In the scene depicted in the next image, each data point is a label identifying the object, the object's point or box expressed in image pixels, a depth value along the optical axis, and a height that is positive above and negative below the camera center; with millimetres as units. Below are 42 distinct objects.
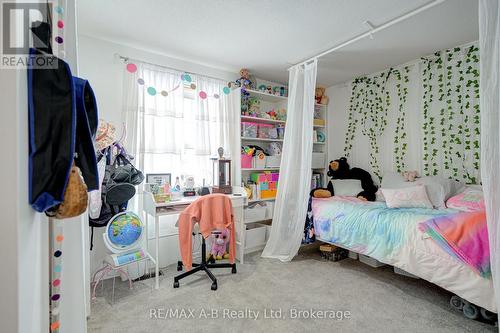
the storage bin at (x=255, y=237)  3363 -1007
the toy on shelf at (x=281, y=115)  3912 +806
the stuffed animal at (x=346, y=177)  3447 -183
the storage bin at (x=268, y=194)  3588 -426
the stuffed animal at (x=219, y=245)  3162 -1041
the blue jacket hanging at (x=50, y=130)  765 +113
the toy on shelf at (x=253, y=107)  3611 +870
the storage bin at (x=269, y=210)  3645 -672
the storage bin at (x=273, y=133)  3834 +501
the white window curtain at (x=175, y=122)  2797 +541
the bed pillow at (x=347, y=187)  3572 -325
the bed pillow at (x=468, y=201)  2410 -367
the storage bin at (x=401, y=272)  2621 -1158
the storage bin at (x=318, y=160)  4176 +86
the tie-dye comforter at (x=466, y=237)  1719 -549
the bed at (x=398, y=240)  1787 -736
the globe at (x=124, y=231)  2254 -614
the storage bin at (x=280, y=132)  3897 +526
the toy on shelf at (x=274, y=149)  3828 +253
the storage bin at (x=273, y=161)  3713 +62
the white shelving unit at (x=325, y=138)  4328 +476
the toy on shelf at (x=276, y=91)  3863 +1195
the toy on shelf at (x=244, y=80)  3471 +1214
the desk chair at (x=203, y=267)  2422 -1103
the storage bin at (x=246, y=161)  3451 +58
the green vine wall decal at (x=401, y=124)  3369 +568
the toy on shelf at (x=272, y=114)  3806 +804
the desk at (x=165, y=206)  2477 -446
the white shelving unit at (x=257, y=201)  3331 -600
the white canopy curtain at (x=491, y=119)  1469 +281
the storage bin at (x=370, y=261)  2895 -1165
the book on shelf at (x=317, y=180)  4129 -260
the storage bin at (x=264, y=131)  3723 +527
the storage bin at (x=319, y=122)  4291 +759
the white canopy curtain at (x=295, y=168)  3008 -37
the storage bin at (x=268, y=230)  3529 -939
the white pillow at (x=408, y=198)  2748 -375
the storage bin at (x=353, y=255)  3171 -1175
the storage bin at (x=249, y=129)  3502 +517
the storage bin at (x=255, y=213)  3418 -682
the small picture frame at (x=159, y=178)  2867 -157
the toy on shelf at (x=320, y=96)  4301 +1215
